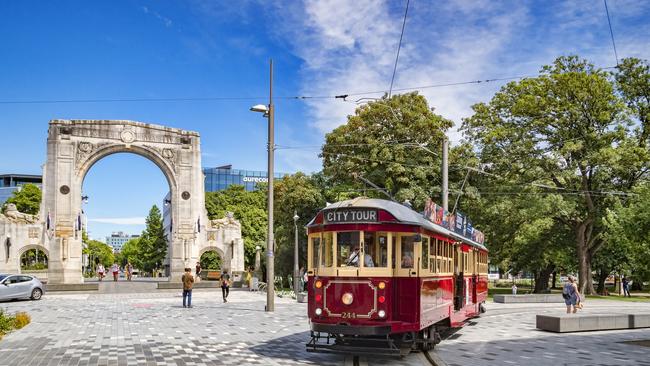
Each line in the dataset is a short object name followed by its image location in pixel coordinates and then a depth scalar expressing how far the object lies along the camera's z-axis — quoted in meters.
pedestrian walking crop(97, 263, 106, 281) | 57.06
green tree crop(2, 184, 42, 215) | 81.94
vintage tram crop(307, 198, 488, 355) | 11.48
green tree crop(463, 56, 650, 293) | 35.81
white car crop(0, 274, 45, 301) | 28.59
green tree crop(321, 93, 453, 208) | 37.47
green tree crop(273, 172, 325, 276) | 44.19
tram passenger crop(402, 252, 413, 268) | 11.80
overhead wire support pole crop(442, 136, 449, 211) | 23.12
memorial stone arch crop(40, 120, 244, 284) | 48.44
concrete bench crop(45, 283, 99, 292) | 37.19
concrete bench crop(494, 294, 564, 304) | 31.77
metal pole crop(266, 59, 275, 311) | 23.05
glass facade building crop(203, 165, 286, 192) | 135.62
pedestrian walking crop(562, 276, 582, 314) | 23.55
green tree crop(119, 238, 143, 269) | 124.92
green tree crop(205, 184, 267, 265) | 76.44
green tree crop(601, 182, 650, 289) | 16.03
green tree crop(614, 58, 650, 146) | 37.53
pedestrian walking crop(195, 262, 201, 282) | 46.09
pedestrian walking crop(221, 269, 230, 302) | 28.97
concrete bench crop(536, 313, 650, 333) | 17.88
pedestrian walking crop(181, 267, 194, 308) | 24.38
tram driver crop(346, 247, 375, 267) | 11.75
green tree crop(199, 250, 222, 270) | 78.75
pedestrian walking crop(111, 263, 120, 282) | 57.59
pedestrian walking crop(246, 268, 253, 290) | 43.30
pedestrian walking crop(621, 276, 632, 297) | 45.12
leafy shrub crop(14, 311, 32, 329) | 16.74
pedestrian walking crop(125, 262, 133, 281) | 61.28
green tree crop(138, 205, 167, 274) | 96.25
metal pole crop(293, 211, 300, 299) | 33.19
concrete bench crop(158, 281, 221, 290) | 41.50
